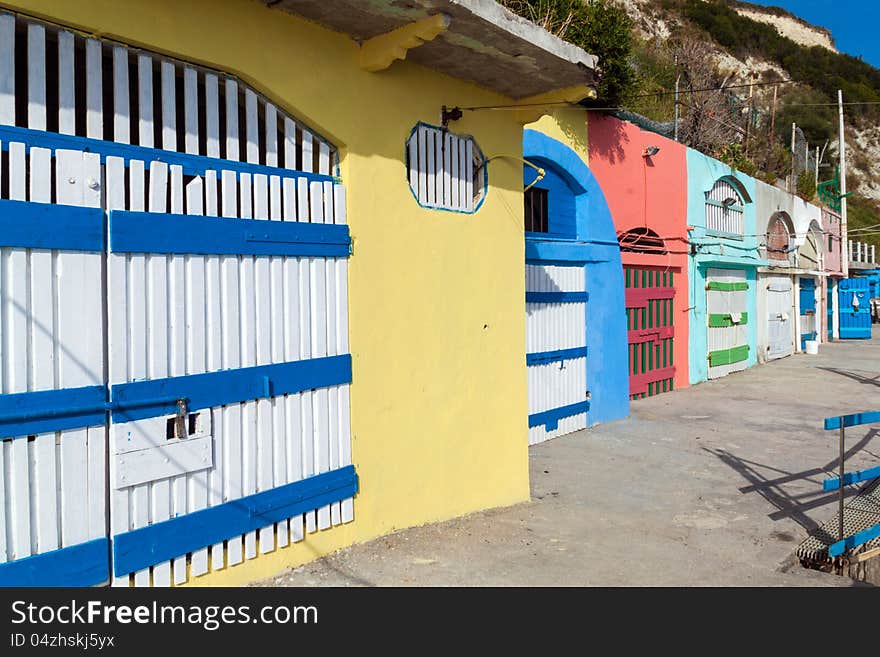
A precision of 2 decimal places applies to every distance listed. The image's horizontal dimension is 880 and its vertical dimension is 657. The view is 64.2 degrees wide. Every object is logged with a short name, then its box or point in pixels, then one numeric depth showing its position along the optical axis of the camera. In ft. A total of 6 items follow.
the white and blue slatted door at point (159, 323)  10.98
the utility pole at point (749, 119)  79.33
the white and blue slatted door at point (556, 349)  30.71
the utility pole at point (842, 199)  78.45
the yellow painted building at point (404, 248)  14.11
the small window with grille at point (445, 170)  18.24
